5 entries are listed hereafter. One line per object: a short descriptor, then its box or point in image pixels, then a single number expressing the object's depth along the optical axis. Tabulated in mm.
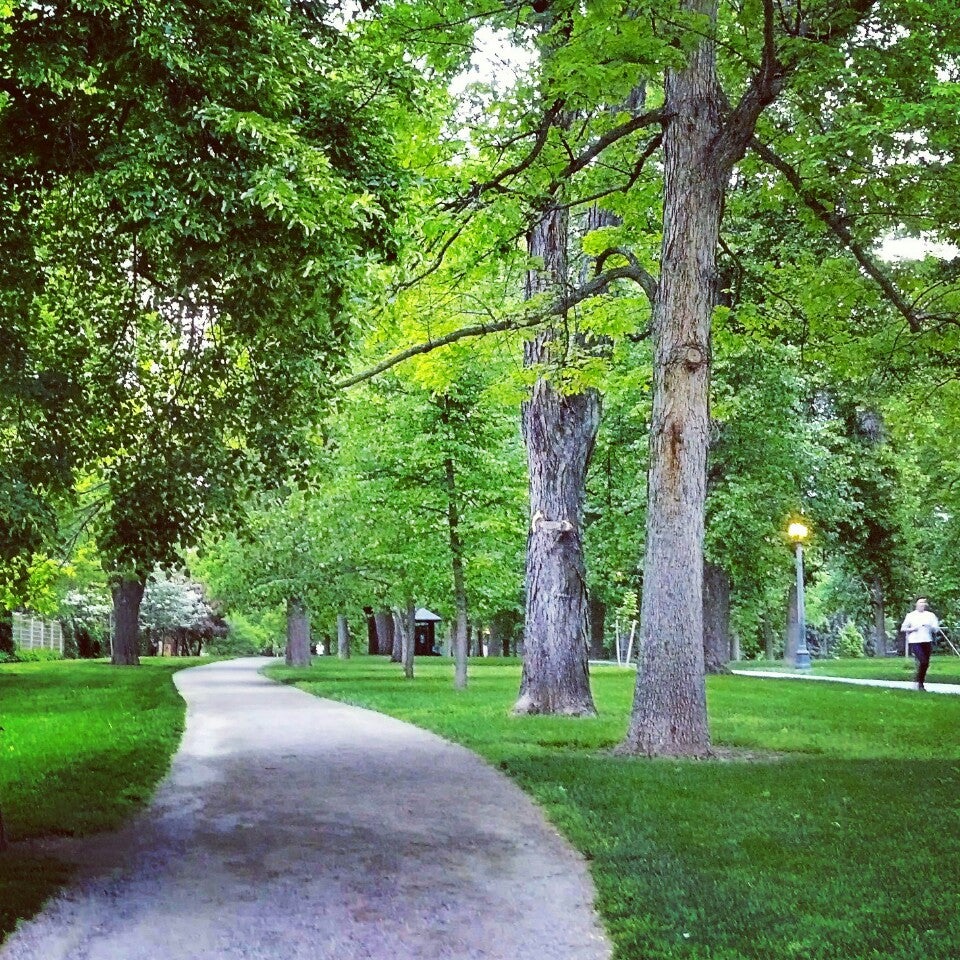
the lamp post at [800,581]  26578
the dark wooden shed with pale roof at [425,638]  67438
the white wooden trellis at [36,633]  46156
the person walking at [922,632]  19984
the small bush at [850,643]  65750
